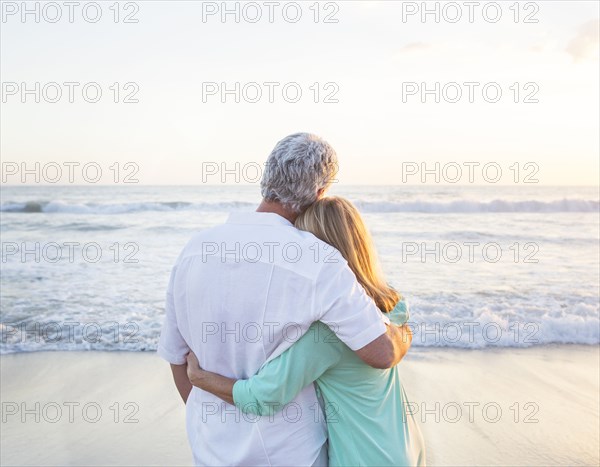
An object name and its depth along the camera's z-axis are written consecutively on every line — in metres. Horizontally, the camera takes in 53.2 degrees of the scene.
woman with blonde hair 1.55
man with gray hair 1.50
